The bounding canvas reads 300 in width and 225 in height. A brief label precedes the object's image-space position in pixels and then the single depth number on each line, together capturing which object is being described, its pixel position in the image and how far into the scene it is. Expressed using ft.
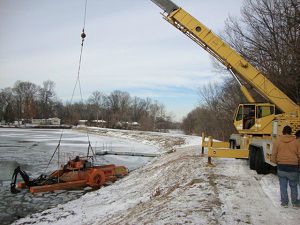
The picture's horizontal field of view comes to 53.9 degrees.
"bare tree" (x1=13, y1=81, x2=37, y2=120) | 341.37
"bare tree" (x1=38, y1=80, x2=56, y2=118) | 355.93
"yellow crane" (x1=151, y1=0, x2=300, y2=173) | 37.42
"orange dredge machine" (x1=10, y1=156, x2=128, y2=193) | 39.33
